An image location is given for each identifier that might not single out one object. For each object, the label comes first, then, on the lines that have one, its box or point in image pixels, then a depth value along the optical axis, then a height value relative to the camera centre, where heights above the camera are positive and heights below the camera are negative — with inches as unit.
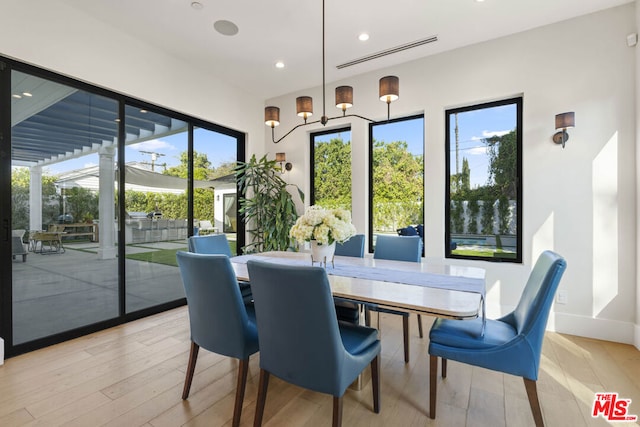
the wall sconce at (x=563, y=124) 109.4 +32.6
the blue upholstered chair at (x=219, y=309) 63.5 -22.0
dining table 57.5 -17.5
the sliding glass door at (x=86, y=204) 100.3 +2.7
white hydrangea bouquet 82.4 -4.7
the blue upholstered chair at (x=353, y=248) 118.3 -14.5
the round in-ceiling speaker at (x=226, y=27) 117.5 +74.1
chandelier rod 86.5 +33.0
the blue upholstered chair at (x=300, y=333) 51.1 -22.3
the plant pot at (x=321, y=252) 86.1 -11.8
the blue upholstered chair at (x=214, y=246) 104.5 -13.1
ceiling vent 129.4 +74.3
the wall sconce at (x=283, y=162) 184.2 +31.1
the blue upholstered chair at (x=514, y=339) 58.9 -27.9
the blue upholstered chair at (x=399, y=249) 109.0 -13.9
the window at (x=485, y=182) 130.6 +13.9
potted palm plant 170.2 +3.6
